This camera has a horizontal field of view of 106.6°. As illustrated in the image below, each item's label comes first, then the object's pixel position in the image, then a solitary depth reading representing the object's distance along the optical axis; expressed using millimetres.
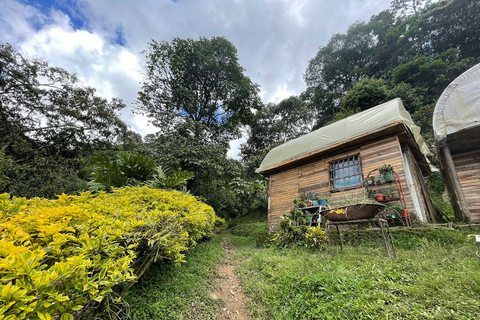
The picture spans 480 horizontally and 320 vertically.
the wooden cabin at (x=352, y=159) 5295
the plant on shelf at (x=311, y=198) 6160
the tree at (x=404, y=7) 22444
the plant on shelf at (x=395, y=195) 4875
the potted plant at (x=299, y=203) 6279
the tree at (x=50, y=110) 8156
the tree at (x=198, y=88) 11586
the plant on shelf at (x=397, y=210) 4582
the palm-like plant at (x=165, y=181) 4762
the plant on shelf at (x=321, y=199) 6021
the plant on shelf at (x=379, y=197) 4844
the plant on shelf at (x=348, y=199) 5331
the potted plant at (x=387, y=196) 4898
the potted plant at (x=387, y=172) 4996
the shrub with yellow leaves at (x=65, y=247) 781
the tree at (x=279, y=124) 21094
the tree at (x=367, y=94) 16188
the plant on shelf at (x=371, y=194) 5192
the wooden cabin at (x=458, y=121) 5168
